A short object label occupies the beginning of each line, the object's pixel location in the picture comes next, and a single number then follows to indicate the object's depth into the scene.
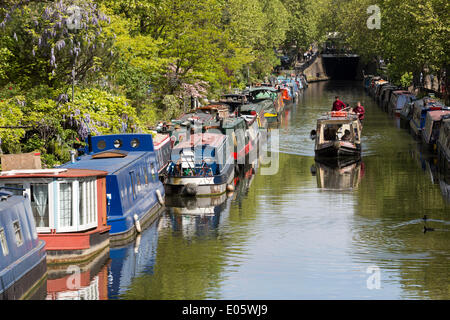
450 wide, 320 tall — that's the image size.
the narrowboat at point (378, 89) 94.60
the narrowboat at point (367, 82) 116.71
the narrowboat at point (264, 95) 74.12
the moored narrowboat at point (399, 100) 74.25
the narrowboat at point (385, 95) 85.50
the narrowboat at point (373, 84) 103.06
